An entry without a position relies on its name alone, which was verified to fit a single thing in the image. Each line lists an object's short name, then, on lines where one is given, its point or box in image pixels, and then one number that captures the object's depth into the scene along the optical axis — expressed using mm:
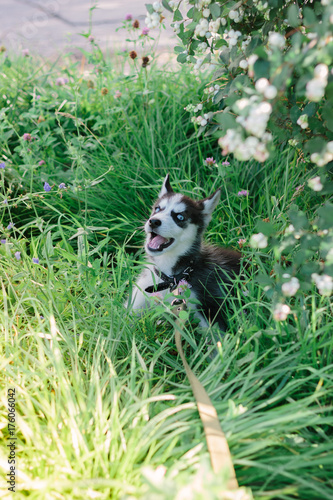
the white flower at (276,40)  1579
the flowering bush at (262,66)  1543
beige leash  1801
